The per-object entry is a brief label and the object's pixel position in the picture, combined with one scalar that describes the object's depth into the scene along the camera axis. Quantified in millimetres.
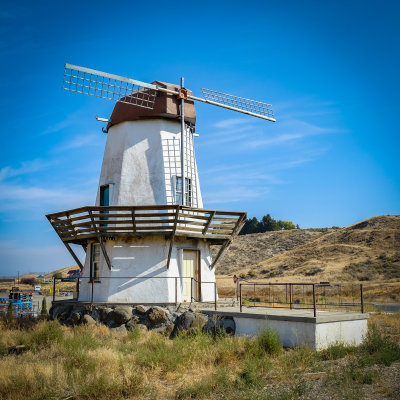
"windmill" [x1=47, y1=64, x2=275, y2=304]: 17250
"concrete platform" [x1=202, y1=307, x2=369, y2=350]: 12453
